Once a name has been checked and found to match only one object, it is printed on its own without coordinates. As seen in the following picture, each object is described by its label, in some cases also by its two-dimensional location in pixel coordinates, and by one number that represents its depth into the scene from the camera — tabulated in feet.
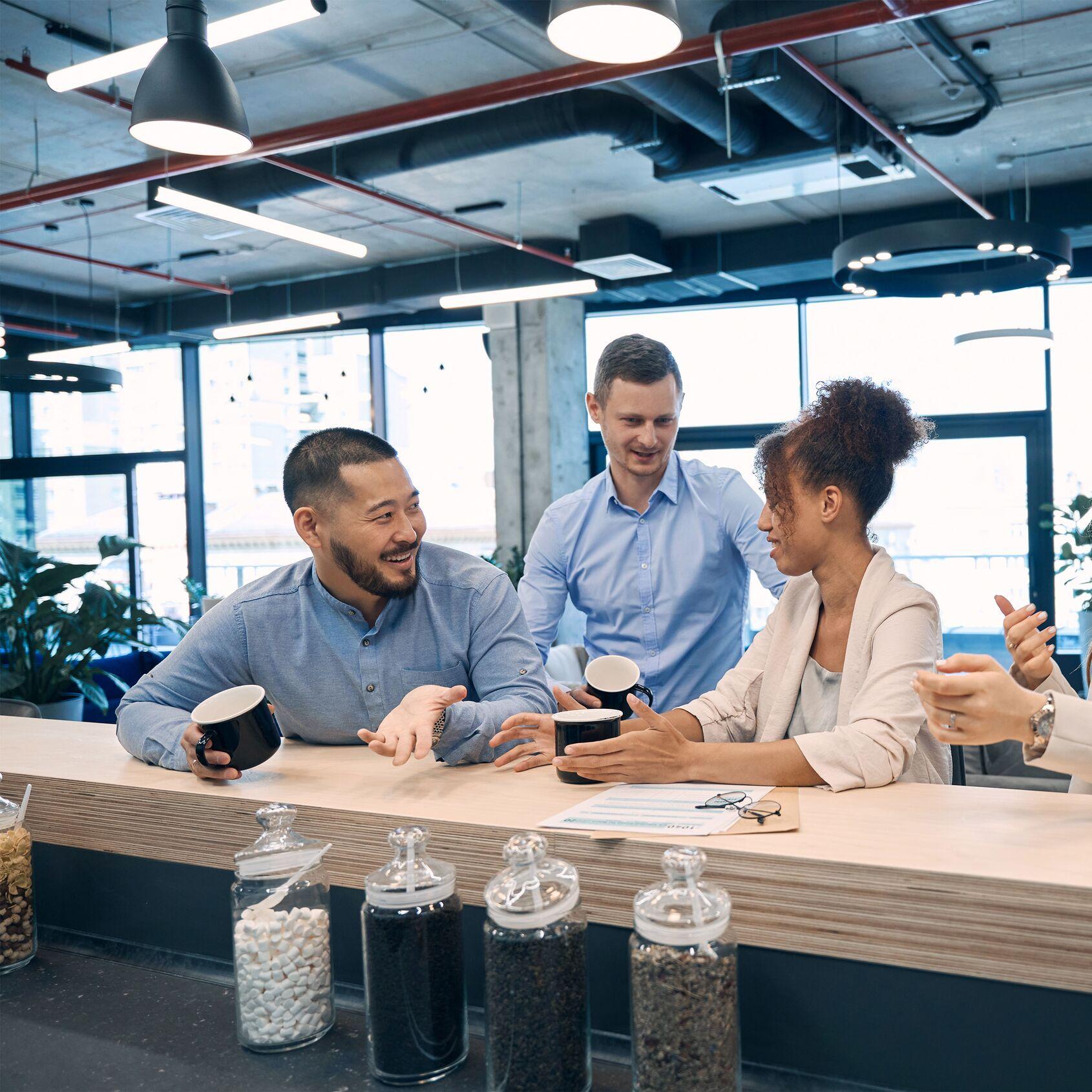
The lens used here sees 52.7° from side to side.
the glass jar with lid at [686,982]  3.10
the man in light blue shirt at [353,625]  6.24
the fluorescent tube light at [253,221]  18.45
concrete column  31.14
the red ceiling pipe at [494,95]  13.28
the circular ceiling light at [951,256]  18.51
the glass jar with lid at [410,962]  3.57
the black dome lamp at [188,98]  10.14
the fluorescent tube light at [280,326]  29.12
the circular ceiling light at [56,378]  25.53
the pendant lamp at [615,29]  8.27
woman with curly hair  5.19
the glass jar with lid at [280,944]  3.87
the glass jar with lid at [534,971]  3.33
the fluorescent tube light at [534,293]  25.03
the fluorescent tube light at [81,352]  28.60
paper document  3.79
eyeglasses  3.90
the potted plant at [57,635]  19.43
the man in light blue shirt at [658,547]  8.84
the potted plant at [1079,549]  24.31
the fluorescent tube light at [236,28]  10.97
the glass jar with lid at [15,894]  4.82
